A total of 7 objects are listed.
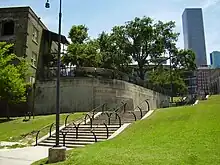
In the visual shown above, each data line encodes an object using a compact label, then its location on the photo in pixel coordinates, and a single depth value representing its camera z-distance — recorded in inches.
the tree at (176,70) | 1658.7
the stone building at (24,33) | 999.7
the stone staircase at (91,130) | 474.7
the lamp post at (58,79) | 320.0
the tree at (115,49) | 1537.2
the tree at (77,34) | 1220.6
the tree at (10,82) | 756.3
